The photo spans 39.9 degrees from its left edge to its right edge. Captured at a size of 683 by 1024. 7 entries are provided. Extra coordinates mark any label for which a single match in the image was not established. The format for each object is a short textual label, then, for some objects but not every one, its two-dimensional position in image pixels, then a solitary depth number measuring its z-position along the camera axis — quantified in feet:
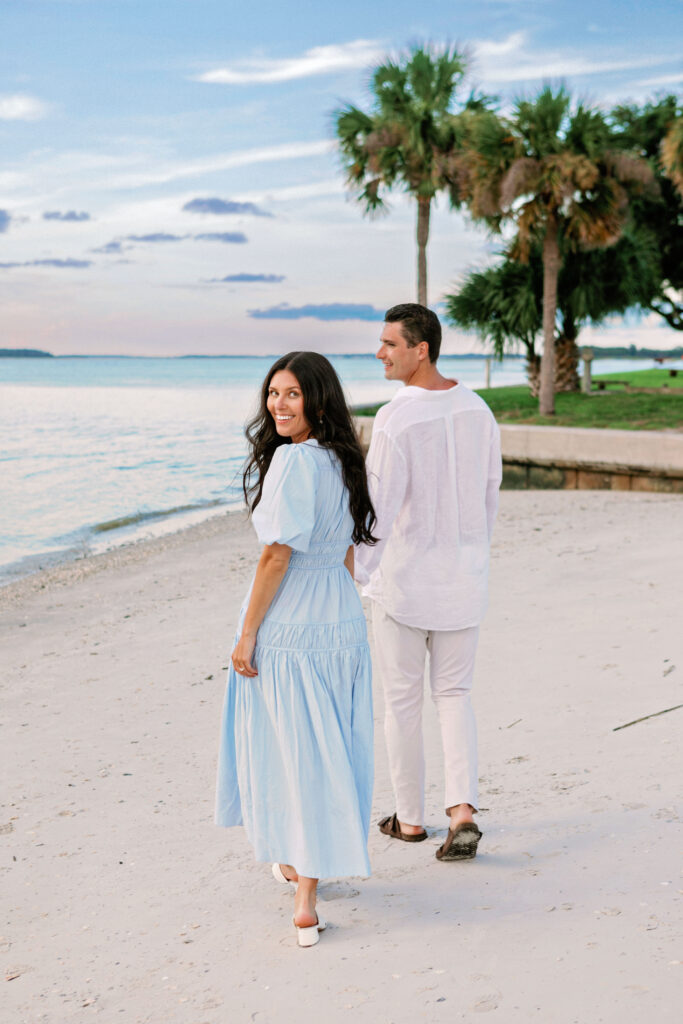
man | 9.76
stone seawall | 46.91
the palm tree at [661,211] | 93.40
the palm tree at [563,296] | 81.10
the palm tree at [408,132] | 75.92
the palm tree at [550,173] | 63.93
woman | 8.48
